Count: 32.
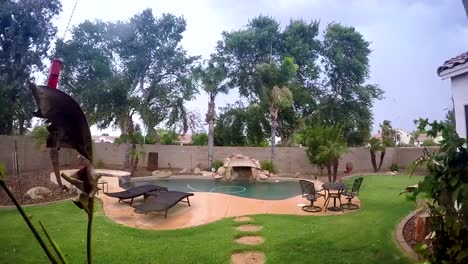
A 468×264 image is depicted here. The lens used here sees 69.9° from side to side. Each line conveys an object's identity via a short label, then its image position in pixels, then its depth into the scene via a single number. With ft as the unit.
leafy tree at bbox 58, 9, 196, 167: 70.54
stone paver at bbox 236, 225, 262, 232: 24.12
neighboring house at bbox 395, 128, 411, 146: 176.22
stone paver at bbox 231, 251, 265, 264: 18.62
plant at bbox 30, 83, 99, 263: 3.25
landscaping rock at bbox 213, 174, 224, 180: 60.29
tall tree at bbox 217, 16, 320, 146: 85.56
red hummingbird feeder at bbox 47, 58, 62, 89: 3.61
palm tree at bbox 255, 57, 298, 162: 66.80
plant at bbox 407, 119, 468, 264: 10.88
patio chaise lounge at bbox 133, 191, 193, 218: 28.08
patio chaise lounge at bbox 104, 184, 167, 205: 32.27
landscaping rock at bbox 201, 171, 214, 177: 62.62
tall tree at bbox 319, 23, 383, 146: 86.38
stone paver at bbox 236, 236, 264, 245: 21.46
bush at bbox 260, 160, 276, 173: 66.18
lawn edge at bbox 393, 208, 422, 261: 17.30
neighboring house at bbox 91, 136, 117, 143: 98.50
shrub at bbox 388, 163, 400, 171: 69.00
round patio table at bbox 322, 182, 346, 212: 31.50
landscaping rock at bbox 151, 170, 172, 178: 61.41
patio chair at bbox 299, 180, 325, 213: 31.63
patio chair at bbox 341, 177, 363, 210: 32.09
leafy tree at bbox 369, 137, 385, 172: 69.72
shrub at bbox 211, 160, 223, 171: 67.26
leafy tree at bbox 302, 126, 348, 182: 49.83
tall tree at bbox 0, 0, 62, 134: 57.11
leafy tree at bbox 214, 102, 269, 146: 83.66
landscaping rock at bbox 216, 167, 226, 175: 60.75
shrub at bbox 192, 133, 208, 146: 82.84
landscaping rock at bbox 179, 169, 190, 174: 66.74
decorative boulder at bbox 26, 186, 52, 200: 34.27
